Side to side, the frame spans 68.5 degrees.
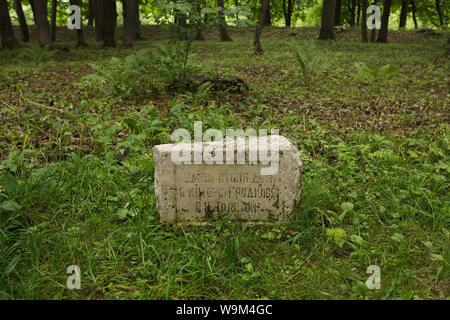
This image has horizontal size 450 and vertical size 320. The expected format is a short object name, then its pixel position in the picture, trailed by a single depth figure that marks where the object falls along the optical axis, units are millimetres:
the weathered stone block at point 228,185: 2859
